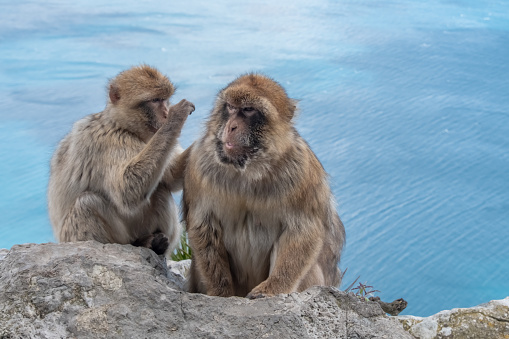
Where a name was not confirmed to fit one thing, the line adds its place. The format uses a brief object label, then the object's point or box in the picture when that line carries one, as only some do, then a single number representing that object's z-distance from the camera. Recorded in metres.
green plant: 6.11
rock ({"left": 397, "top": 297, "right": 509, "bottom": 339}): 3.05
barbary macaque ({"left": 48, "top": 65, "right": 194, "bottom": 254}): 3.89
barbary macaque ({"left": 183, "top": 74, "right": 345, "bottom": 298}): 3.28
